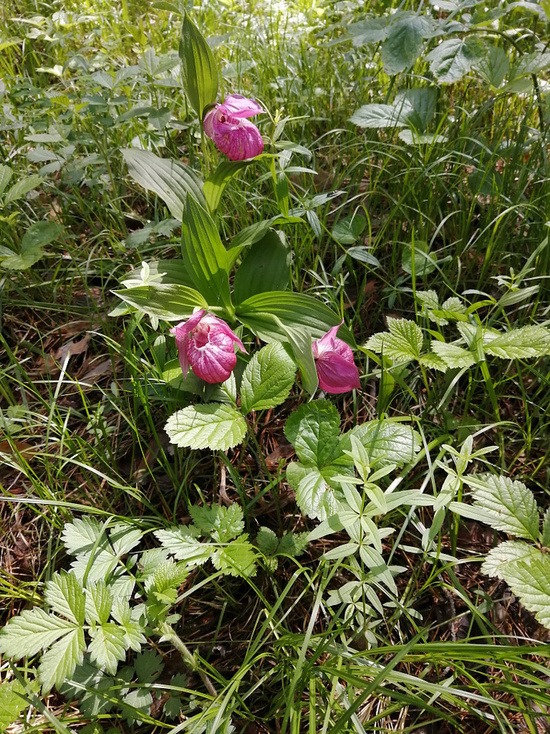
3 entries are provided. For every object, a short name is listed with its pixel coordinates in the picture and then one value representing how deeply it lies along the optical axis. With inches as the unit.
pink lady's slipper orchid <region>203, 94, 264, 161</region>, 21.4
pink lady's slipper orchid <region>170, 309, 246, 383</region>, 18.7
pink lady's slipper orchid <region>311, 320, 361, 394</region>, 19.7
